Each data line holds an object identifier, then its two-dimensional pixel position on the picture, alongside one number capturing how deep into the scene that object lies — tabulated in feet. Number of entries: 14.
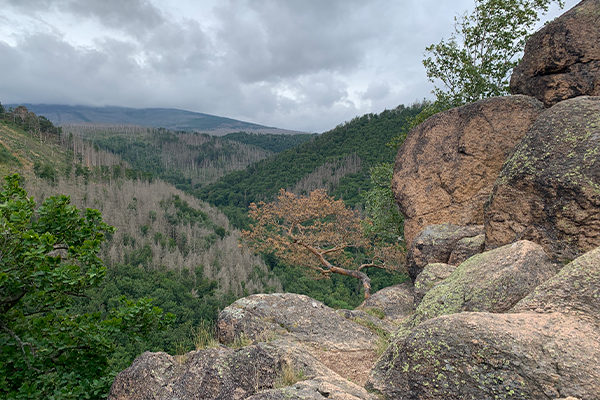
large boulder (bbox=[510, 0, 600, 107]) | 31.22
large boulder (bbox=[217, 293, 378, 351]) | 24.00
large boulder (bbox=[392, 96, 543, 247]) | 33.83
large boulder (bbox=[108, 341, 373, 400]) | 15.90
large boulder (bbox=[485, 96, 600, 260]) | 18.58
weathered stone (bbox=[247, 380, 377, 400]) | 12.29
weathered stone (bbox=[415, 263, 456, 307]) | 25.79
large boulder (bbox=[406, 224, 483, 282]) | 32.32
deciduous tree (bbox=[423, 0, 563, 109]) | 51.65
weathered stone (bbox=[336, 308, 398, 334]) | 29.48
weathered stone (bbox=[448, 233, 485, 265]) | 28.23
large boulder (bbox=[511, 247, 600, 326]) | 12.40
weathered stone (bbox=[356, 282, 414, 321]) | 36.76
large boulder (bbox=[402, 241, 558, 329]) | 16.10
